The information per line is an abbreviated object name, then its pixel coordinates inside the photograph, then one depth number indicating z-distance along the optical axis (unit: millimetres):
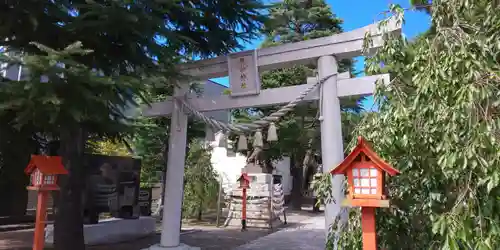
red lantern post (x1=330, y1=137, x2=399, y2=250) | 3092
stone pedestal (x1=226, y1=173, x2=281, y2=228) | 11727
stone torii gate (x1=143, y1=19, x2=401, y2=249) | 5621
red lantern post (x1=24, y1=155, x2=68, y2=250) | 5031
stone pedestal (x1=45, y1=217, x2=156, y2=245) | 8367
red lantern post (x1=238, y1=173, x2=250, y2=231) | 11367
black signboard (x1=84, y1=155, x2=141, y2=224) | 8867
